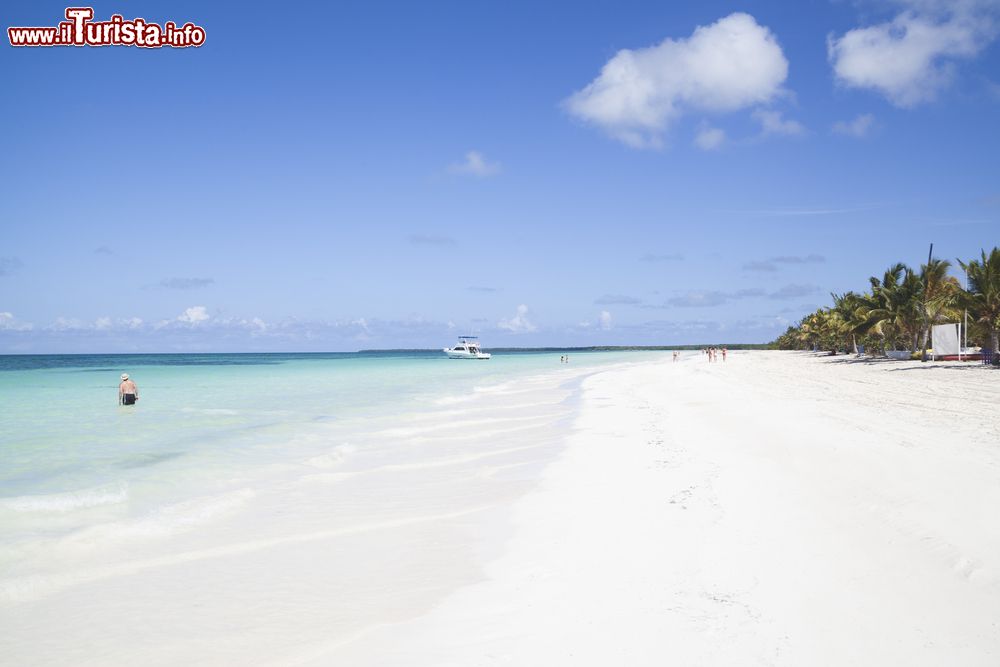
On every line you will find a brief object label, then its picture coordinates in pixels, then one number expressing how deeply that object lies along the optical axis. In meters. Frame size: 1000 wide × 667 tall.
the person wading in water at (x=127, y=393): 24.53
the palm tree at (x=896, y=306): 43.78
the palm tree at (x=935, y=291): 40.62
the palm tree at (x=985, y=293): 32.78
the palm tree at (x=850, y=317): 50.47
